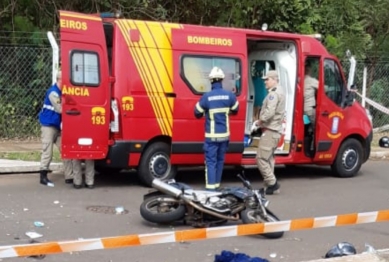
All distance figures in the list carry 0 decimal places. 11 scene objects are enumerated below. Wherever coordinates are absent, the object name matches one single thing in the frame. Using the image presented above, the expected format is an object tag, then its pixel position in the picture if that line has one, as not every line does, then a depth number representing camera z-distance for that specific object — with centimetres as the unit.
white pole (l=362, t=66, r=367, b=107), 1804
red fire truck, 942
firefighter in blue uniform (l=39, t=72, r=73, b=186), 971
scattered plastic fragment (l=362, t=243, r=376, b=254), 660
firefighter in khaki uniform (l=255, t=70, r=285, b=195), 973
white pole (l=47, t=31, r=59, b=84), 1124
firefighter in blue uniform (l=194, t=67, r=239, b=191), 925
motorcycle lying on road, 748
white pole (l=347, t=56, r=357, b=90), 1203
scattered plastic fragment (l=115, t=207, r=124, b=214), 848
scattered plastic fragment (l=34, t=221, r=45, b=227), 761
